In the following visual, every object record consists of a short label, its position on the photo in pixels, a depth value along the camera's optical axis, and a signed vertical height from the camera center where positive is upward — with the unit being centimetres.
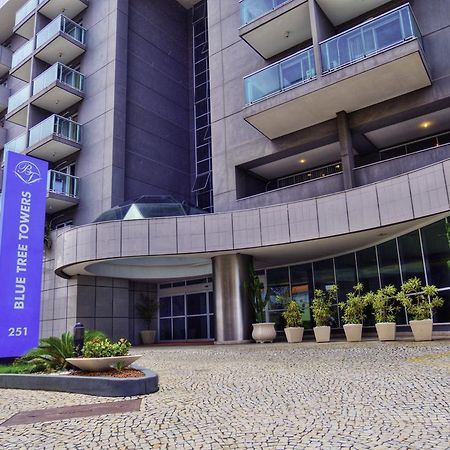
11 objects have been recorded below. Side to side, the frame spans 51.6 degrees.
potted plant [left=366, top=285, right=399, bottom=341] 1634 +16
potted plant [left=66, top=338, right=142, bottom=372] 998 -55
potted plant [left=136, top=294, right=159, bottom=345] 2733 +94
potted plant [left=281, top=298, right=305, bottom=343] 1961 +0
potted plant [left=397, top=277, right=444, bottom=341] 1519 +35
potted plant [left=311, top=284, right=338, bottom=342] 1836 +25
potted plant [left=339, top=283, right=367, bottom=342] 1742 +17
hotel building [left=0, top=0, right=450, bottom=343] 1830 +879
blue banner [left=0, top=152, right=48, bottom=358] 1516 +275
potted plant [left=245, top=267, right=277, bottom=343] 2005 +58
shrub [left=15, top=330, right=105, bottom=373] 1141 -49
